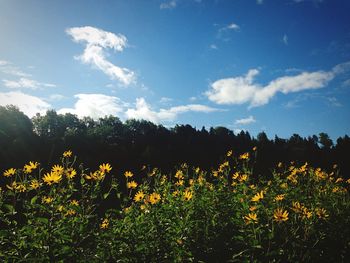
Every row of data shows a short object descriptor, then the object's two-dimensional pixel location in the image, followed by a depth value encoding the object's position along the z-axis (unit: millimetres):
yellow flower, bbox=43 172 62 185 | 3662
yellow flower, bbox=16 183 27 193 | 4064
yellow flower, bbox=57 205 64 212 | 3506
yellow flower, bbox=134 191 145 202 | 4822
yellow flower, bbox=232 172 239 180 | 6810
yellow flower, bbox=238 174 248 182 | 5859
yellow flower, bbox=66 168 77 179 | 4245
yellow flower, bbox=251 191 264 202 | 4516
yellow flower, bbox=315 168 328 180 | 7384
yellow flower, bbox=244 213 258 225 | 3957
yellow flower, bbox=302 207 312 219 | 4172
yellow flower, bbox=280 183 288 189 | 6761
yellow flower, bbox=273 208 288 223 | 3955
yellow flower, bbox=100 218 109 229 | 4168
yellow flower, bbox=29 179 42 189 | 4019
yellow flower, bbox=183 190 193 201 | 4659
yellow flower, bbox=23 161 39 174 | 4309
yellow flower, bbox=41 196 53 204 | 3620
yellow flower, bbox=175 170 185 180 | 7064
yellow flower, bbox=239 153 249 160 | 7123
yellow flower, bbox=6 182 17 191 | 3915
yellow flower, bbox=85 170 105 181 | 4332
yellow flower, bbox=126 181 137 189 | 5448
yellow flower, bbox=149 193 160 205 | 4353
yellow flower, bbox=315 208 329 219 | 4359
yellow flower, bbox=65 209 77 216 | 3873
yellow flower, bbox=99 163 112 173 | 4628
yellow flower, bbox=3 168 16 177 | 4655
